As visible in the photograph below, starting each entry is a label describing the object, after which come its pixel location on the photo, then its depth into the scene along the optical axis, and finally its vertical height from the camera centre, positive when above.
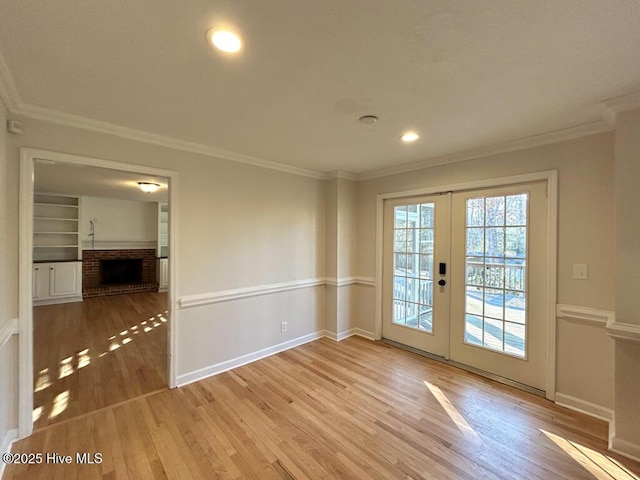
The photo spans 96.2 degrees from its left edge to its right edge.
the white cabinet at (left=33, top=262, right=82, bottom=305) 5.82 -0.95
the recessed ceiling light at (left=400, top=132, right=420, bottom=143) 2.57 +0.96
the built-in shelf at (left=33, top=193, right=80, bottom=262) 6.27 +0.21
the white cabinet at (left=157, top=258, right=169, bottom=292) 7.56 -0.95
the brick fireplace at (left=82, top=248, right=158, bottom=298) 6.79 -0.87
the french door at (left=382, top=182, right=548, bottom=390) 2.72 -0.40
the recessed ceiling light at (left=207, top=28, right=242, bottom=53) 1.30 +0.94
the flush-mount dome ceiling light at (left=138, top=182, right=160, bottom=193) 4.83 +0.89
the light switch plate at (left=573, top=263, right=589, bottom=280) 2.40 -0.25
